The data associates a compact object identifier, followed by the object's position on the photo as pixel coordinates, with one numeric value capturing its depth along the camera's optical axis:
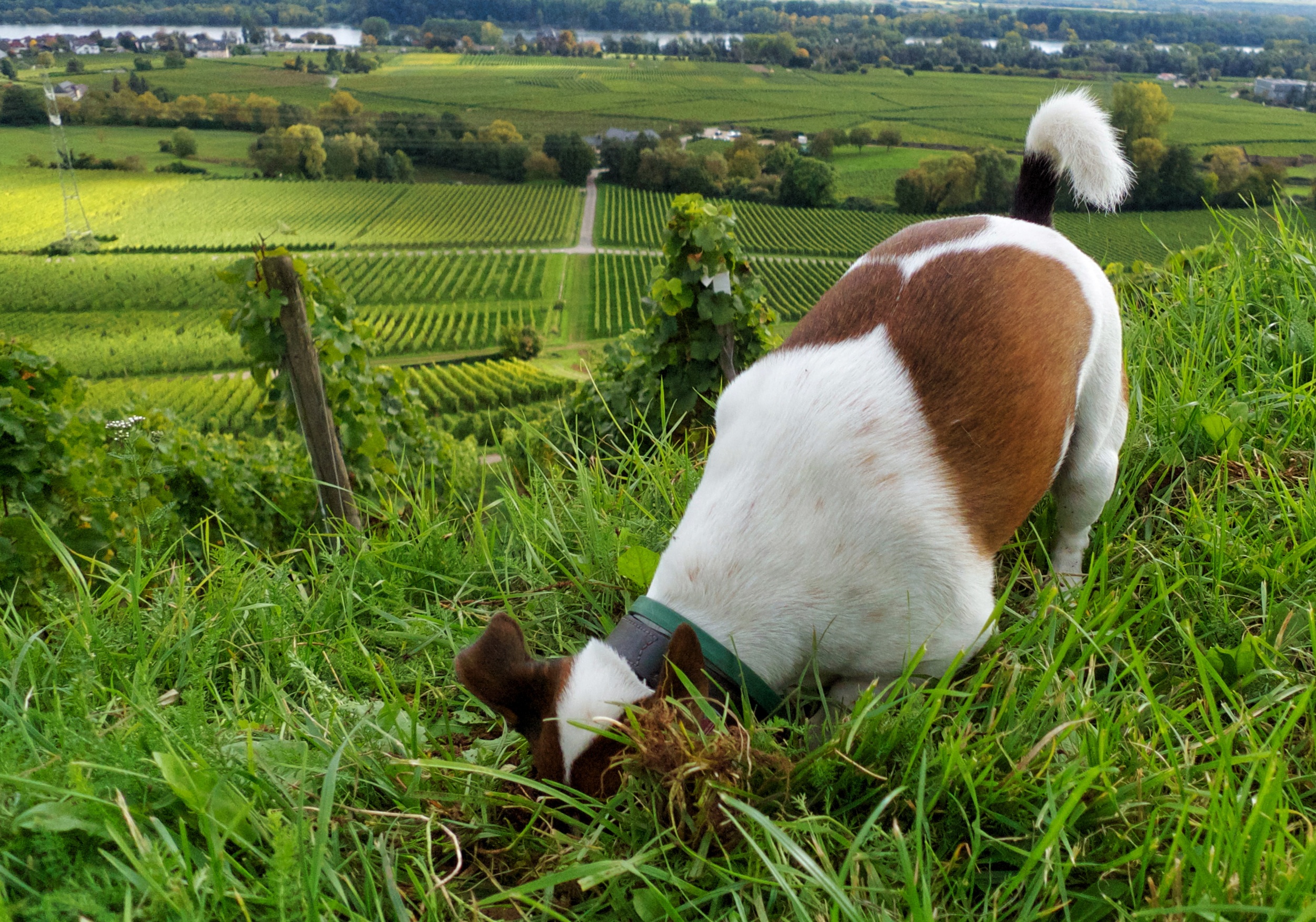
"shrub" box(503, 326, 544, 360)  36.41
